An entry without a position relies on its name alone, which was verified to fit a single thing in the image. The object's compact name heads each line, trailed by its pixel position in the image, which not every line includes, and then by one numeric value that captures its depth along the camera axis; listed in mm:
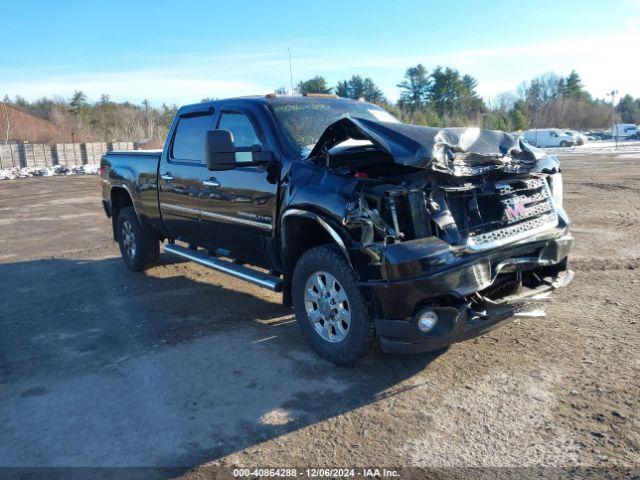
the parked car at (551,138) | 53625
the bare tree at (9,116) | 57069
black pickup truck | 3785
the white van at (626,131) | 62844
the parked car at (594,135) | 69488
